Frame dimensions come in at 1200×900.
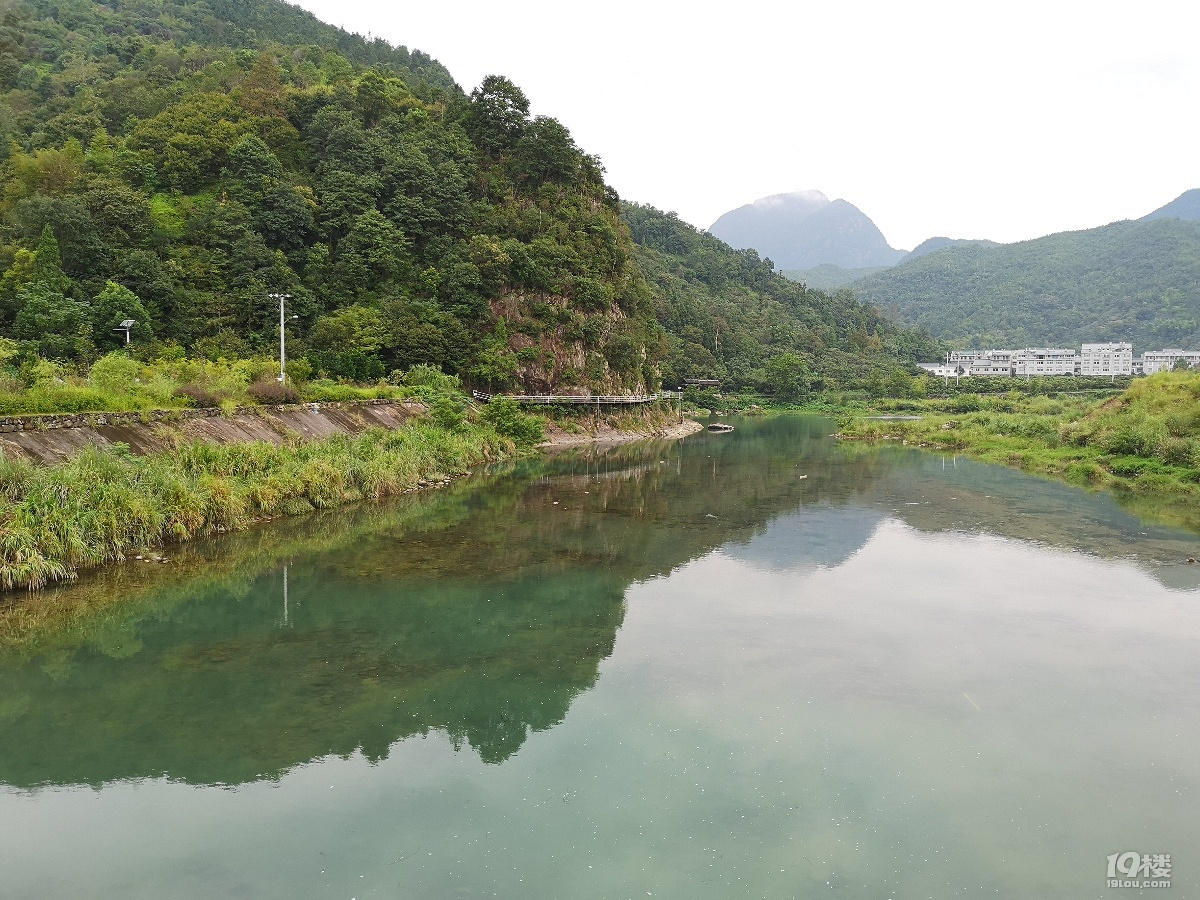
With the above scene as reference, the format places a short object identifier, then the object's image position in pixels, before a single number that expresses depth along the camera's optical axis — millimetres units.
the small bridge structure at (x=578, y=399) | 51656
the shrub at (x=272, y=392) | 28812
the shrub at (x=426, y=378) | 42750
